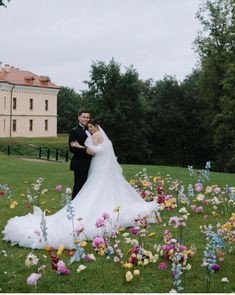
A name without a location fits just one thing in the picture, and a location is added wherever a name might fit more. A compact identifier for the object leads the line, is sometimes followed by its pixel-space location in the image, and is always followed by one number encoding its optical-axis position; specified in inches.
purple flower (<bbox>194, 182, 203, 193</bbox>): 459.6
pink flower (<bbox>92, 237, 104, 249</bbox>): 285.3
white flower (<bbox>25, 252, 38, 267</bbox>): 255.0
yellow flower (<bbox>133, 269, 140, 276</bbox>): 254.1
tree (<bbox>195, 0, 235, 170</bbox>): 1721.7
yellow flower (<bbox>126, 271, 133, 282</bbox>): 253.4
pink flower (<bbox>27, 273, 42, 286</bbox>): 227.8
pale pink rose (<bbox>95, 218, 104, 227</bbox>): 285.0
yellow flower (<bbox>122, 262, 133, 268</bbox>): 267.9
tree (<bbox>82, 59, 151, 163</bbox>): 2245.3
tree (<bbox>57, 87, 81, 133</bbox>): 3213.6
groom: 412.9
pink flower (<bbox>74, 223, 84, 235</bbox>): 273.6
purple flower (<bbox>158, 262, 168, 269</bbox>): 273.1
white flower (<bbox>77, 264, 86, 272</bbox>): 268.5
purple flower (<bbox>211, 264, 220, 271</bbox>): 241.2
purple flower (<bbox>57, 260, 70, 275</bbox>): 259.8
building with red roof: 2427.0
